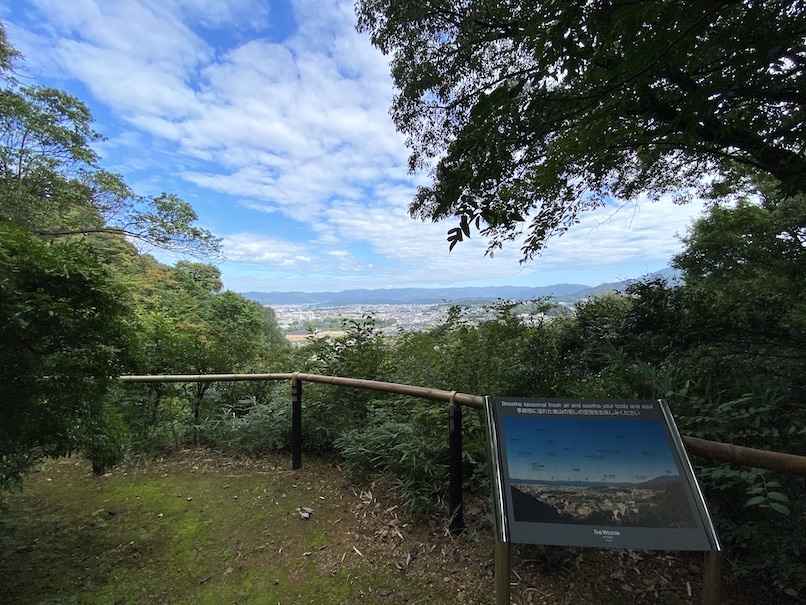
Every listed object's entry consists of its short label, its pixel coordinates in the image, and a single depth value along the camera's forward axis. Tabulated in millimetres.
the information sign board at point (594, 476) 1201
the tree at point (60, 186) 9562
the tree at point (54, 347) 1687
